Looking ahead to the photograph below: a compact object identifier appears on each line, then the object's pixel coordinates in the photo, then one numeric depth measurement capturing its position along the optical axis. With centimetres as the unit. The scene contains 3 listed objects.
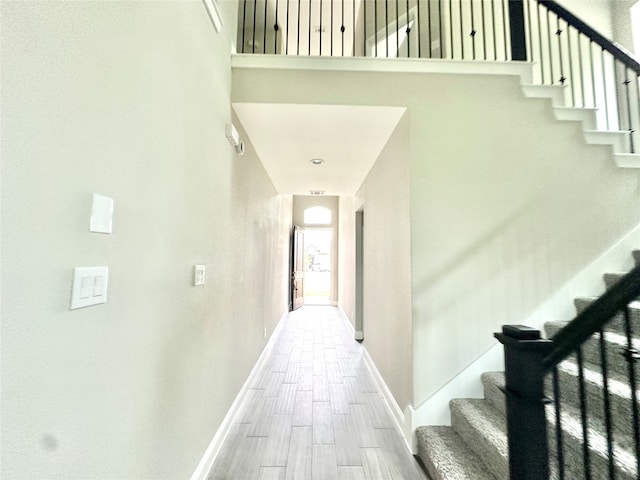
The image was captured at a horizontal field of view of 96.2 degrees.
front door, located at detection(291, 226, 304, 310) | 714
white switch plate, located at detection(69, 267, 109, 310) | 81
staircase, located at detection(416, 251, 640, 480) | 133
